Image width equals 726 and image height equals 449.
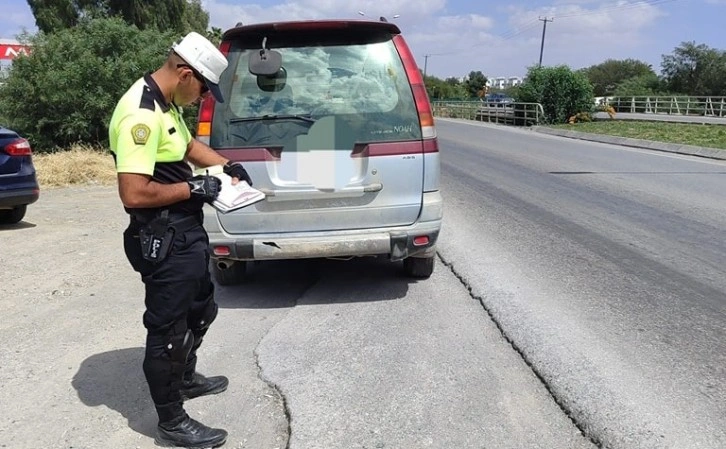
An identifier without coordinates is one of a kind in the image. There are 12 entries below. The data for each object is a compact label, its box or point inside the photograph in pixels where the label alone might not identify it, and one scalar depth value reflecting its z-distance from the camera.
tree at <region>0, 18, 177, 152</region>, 14.30
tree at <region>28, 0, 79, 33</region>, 27.27
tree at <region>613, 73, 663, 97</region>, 60.30
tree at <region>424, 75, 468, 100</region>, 91.56
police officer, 2.75
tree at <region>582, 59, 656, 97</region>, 94.94
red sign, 15.37
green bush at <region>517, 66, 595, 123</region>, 32.41
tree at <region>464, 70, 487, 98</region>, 105.35
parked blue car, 7.65
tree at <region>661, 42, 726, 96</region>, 63.41
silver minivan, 4.52
